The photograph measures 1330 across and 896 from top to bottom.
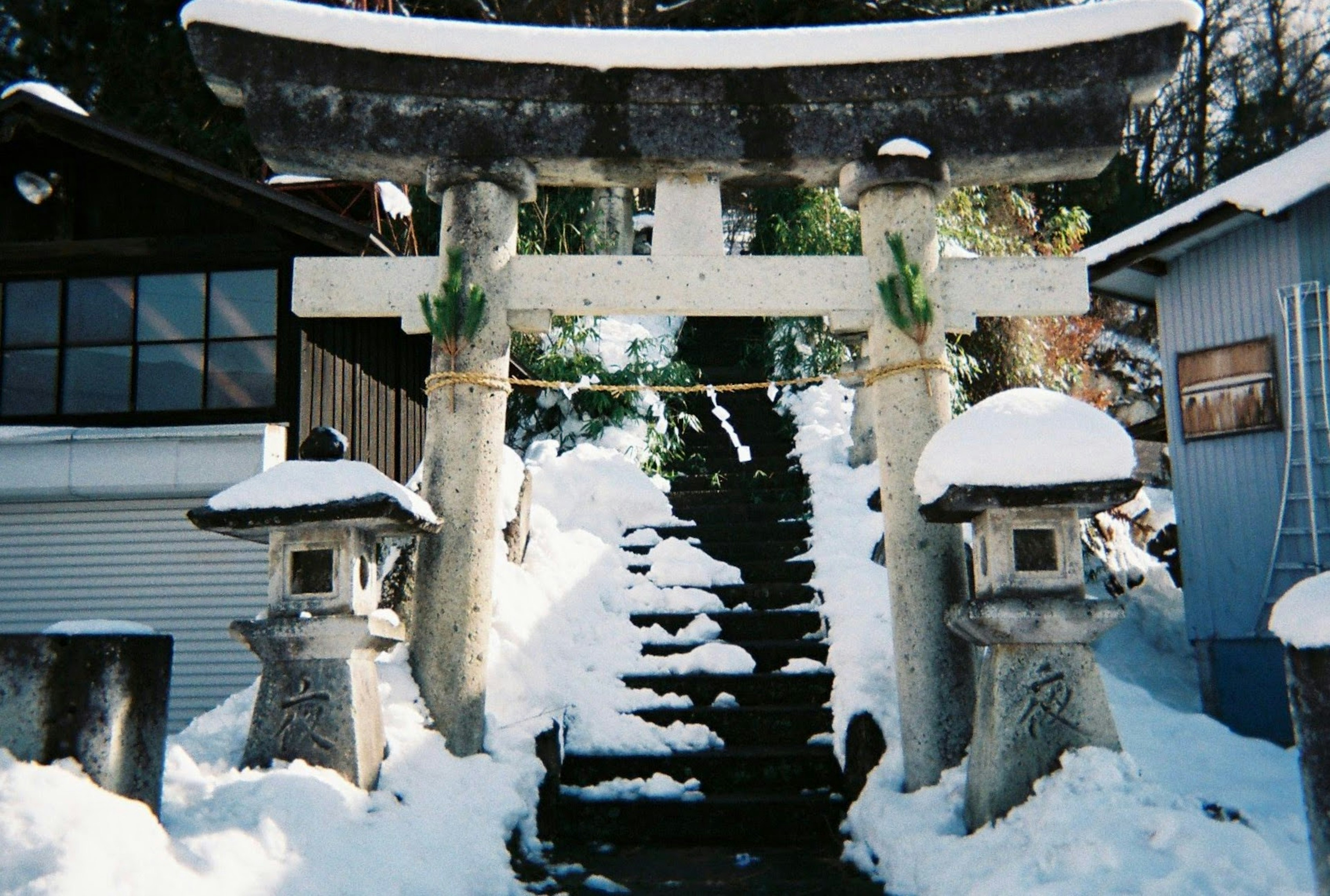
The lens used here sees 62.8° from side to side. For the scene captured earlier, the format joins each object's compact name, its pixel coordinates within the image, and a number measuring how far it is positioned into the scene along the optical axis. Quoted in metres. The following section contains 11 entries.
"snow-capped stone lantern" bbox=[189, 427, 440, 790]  5.48
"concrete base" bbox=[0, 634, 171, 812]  4.04
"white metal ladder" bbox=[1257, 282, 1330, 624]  8.64
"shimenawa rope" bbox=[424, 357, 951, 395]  6.52
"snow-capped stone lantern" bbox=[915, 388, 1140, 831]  5.16
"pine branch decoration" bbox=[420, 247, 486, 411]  6.51
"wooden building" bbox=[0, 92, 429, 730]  10.27
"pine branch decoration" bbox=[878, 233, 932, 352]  6.50
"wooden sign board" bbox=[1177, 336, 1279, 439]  9.07
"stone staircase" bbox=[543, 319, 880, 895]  5.95
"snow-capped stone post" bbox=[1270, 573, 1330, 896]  3.39
